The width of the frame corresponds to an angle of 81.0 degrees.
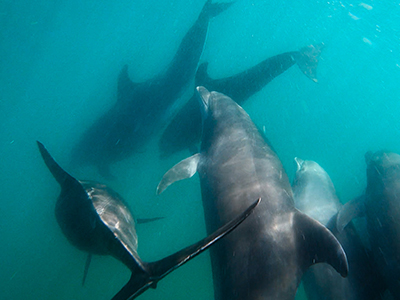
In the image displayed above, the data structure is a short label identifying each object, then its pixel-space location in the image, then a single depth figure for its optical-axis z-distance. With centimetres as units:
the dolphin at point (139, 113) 1105
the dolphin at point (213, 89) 976
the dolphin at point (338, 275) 453
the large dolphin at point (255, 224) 334
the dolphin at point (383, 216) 430
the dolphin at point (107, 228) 268
